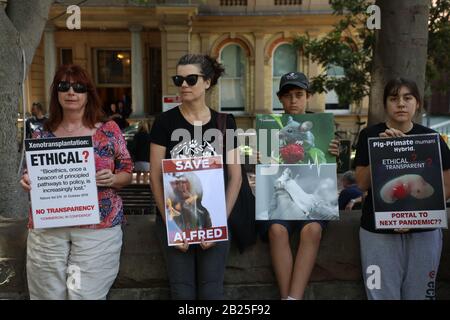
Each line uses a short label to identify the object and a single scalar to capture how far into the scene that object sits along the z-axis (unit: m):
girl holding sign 3.00
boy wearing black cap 3.15
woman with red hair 2.87
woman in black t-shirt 2.90
